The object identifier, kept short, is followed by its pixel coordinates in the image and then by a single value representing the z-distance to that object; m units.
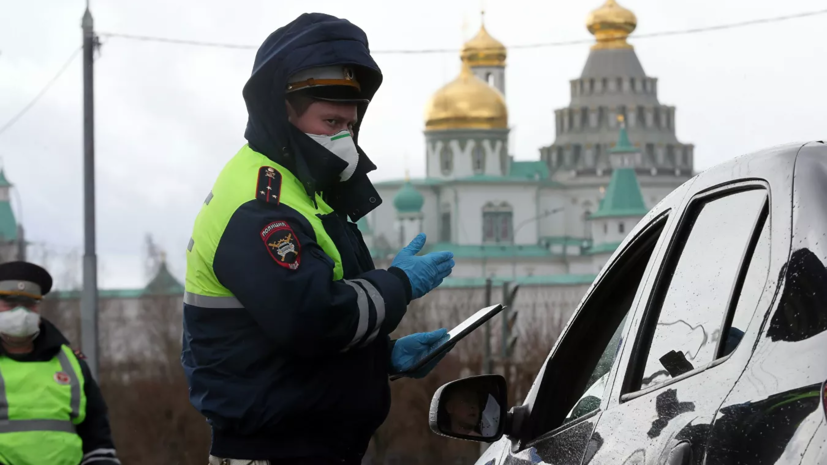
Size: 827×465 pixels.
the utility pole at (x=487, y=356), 31.05
